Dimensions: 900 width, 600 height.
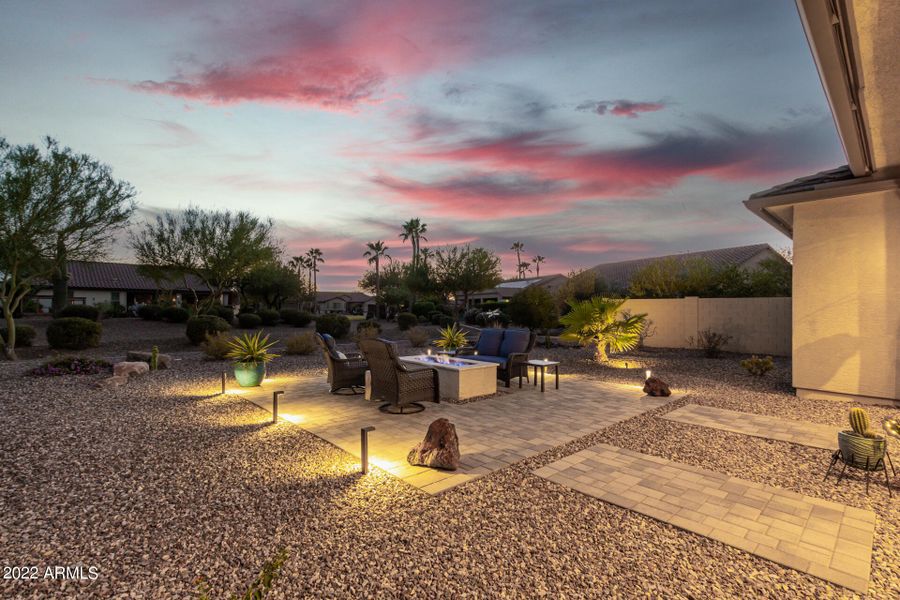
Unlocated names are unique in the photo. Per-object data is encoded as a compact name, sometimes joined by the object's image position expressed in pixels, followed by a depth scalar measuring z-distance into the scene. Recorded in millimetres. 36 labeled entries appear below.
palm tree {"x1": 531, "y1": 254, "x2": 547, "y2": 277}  94688
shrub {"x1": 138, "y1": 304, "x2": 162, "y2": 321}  22516
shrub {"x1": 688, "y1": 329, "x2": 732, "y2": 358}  12156
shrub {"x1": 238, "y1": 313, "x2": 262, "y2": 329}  21656
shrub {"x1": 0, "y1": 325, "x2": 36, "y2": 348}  12820
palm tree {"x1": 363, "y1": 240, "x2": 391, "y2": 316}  60312
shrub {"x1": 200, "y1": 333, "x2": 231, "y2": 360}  11432
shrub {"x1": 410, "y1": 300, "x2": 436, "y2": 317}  30938
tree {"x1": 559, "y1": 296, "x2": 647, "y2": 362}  10602
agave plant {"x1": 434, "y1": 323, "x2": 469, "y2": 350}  9547
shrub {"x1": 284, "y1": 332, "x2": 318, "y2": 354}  13148
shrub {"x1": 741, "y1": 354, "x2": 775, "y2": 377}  9000
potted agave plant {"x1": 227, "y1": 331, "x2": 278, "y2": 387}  7777
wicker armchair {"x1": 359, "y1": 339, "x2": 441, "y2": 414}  5797
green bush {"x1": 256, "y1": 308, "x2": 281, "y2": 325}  23323
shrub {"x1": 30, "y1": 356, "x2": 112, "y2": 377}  8414
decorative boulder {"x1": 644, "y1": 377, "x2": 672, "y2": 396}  7184
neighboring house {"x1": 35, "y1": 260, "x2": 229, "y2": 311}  33344
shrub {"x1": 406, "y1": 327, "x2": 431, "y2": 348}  16355
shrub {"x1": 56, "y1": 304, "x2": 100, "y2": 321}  18797
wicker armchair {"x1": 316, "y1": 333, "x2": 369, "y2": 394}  7059
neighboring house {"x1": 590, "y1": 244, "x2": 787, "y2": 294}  28197
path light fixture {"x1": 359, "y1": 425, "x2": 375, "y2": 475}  3789
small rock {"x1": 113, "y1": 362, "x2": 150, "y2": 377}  8523
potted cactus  3721
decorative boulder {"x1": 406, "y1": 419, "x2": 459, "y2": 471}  3943
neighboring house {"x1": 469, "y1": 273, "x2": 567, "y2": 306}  44781
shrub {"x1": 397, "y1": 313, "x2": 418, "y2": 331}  23156
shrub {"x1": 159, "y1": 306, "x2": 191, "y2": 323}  22172
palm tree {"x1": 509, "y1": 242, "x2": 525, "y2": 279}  88188
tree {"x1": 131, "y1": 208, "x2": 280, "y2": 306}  19062
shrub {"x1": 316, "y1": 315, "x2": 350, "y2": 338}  18766
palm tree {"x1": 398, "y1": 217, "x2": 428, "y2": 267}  53750
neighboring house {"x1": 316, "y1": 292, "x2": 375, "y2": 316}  69169
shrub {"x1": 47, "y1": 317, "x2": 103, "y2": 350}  12492
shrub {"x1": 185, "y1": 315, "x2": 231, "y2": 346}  14883
